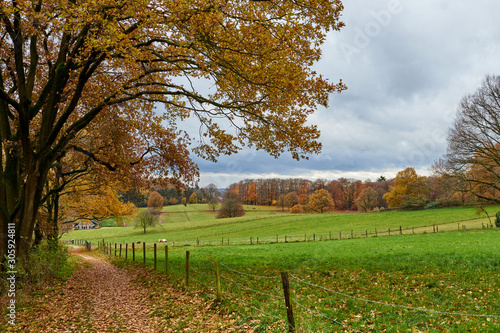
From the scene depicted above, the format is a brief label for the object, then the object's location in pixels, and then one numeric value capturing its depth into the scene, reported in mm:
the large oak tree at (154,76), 8930
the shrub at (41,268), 10766
